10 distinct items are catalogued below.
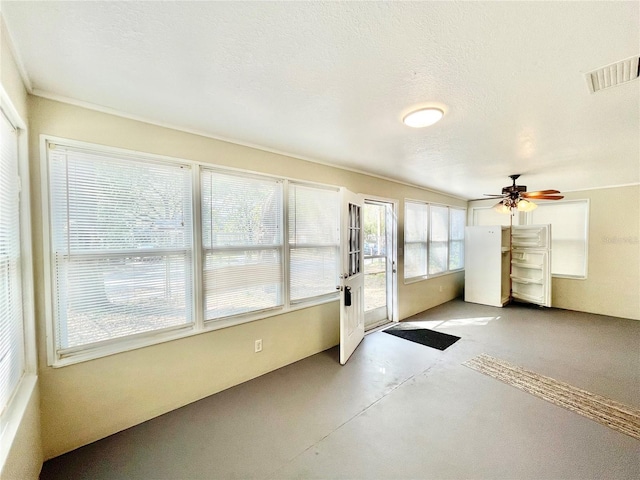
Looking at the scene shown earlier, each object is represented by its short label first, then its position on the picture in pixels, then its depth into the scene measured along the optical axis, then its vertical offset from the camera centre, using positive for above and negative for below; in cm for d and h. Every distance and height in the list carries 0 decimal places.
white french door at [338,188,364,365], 292 -51
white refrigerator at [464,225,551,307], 513 -66
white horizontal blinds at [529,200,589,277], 491 -2
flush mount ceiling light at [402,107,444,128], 179 +83
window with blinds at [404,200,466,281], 468 -12
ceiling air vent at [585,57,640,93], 131 +84
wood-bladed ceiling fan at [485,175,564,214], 354 +48
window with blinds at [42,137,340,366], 172 -9
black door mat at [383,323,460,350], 352 -148
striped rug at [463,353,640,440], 203 -147
